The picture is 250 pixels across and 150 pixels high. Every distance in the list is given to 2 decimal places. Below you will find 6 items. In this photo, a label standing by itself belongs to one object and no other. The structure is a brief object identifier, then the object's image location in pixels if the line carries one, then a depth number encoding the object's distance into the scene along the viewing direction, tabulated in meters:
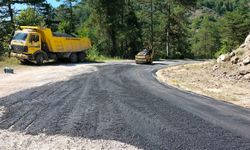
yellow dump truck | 16.09
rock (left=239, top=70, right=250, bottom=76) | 11.30
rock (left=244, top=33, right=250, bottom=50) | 13.11
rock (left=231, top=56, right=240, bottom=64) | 12.73
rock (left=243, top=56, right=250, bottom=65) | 11.67
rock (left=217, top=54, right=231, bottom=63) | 13.60
